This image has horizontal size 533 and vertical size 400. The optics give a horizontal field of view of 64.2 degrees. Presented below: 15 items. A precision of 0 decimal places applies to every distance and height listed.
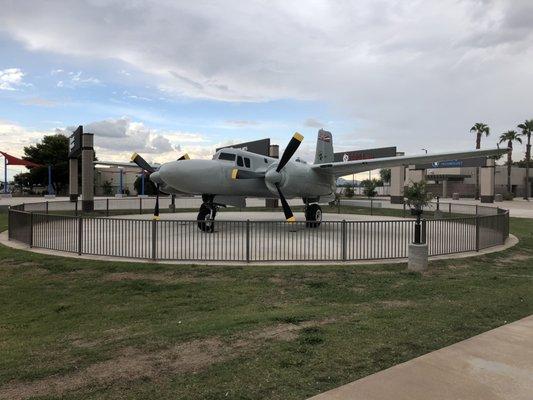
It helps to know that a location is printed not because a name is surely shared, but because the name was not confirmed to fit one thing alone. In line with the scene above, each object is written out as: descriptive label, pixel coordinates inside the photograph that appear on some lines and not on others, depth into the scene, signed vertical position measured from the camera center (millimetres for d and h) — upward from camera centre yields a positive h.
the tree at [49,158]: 75438 +6130
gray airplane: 17766 +840
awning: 63650 +4805
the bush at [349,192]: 54588 +243
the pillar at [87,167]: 29428 +1828
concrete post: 10852 -1586
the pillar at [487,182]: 52812 +1579
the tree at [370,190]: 54372 +454
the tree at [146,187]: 79712 +1108
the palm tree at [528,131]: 73000 +11121
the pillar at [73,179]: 35750 +1147
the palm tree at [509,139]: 76619 +10336
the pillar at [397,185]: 50438 +1094
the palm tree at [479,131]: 74312 +11206
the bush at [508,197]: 62938 -344
